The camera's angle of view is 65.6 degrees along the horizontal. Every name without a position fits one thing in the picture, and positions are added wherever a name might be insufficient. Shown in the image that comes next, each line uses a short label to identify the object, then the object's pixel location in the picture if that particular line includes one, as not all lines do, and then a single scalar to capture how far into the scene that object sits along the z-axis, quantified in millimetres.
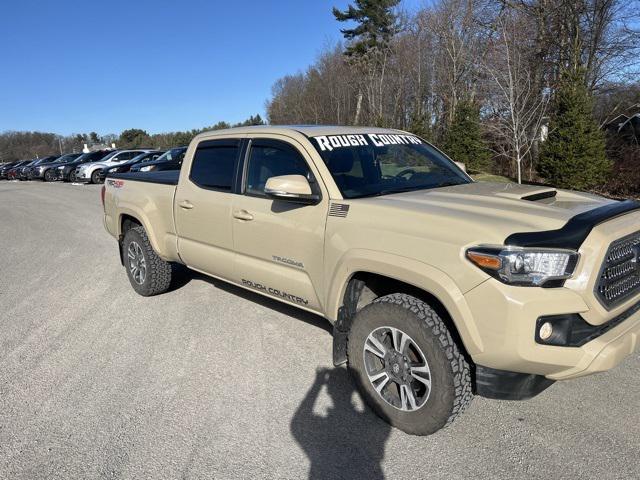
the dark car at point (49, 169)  30812
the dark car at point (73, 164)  28969
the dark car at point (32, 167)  32944
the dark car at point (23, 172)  33744
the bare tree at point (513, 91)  15297
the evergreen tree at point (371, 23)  40125
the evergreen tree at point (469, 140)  22562
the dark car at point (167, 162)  19359
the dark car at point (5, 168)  38675
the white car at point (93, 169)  25781
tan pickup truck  2504
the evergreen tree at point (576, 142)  15461
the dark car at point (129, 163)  24861
